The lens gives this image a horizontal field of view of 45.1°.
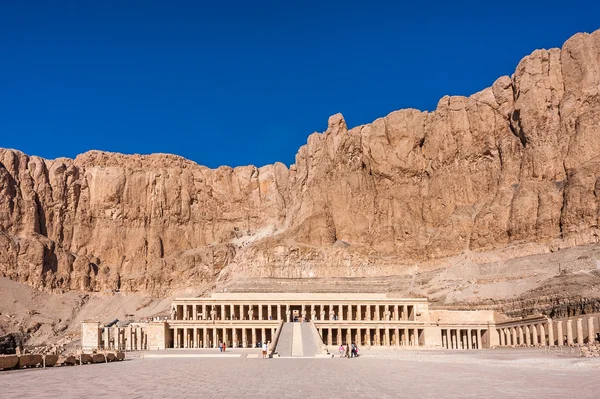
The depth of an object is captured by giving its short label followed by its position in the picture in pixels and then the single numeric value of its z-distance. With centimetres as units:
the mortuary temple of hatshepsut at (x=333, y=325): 8531
